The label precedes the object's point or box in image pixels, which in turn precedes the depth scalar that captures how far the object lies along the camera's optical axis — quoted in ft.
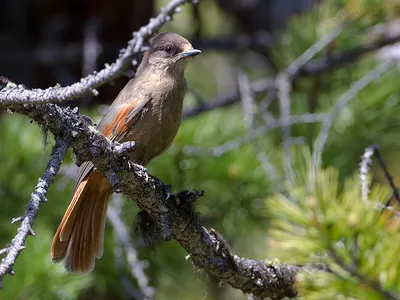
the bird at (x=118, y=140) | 22.39
